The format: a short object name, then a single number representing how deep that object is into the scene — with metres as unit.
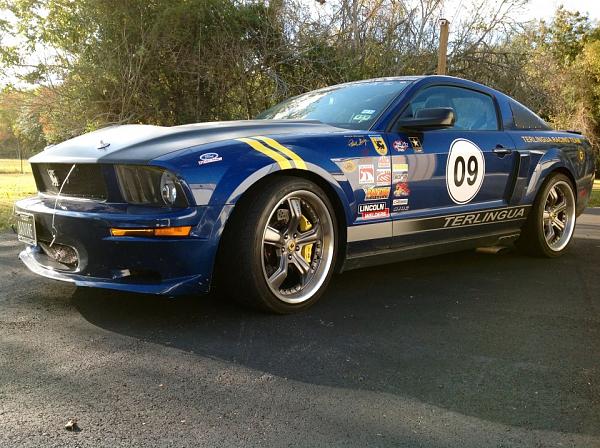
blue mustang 2.87
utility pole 10.45
